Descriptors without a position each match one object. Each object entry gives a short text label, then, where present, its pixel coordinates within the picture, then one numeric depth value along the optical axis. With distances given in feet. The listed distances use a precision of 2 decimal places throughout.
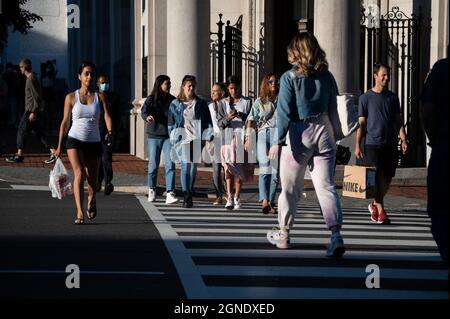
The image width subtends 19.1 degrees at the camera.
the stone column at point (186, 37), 80.94
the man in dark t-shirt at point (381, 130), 50.52
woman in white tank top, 49.01
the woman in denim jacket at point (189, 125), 58.08
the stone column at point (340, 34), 72.90
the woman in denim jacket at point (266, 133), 55.72
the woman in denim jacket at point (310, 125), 39.50
